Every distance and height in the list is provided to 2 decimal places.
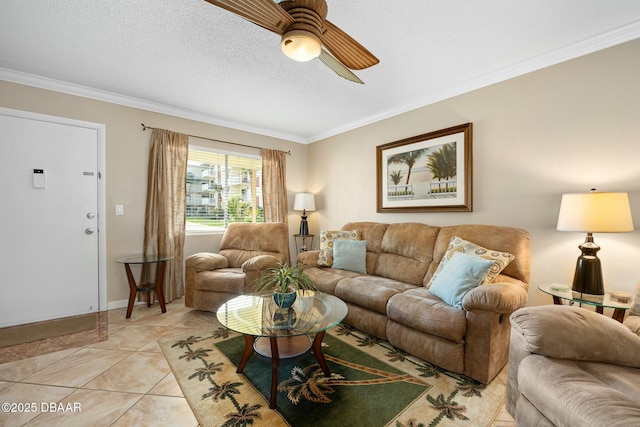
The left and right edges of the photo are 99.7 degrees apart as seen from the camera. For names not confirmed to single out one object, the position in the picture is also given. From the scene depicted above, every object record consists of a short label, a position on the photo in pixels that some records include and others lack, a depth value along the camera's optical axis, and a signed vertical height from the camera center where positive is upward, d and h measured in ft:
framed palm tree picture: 9.64 +1.55
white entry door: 9.00 -0.18
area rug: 5.07 -3.85
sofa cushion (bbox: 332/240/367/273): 10.64 -1.72
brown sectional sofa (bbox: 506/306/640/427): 3.22 -2.24
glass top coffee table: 5.53 -2.42
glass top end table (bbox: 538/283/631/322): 5.68 -2.00
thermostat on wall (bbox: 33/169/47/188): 9.33 +1.25
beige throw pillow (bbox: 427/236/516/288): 6.94 -1.22
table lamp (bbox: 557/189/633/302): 5.98 -0.30
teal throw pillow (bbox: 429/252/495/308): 6.69 -1.71
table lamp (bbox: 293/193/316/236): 15.01 +0.46
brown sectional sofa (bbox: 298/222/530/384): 5.98 -2.37
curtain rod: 11.33 +3.61
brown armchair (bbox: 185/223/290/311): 9.83 -2.30
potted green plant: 6.16 -1.70
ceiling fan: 4.16 +3.22
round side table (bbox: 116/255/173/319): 9.80 -2.45
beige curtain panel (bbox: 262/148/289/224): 14.78 +1.53
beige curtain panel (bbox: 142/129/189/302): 11.38 +0.37
